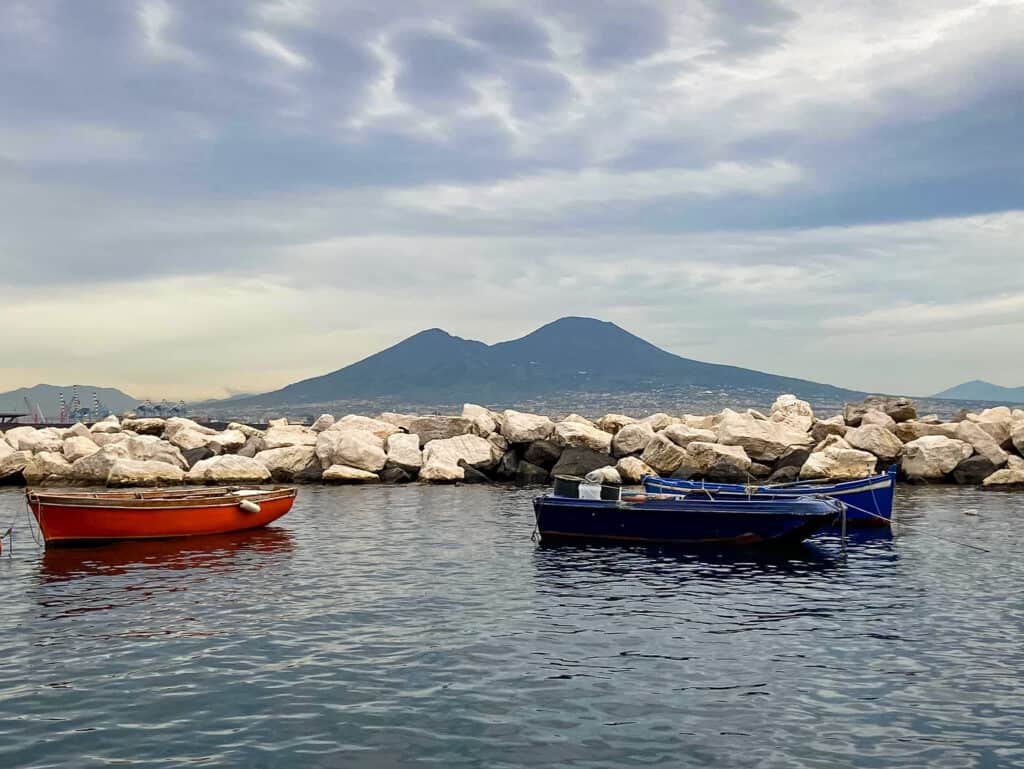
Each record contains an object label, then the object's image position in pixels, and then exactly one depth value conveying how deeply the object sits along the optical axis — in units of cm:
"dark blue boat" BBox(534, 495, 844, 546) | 3114
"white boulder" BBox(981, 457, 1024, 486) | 5034
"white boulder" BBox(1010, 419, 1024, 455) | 5391
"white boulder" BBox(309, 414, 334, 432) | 7162
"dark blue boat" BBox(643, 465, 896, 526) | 3644
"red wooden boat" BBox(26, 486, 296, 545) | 3225
